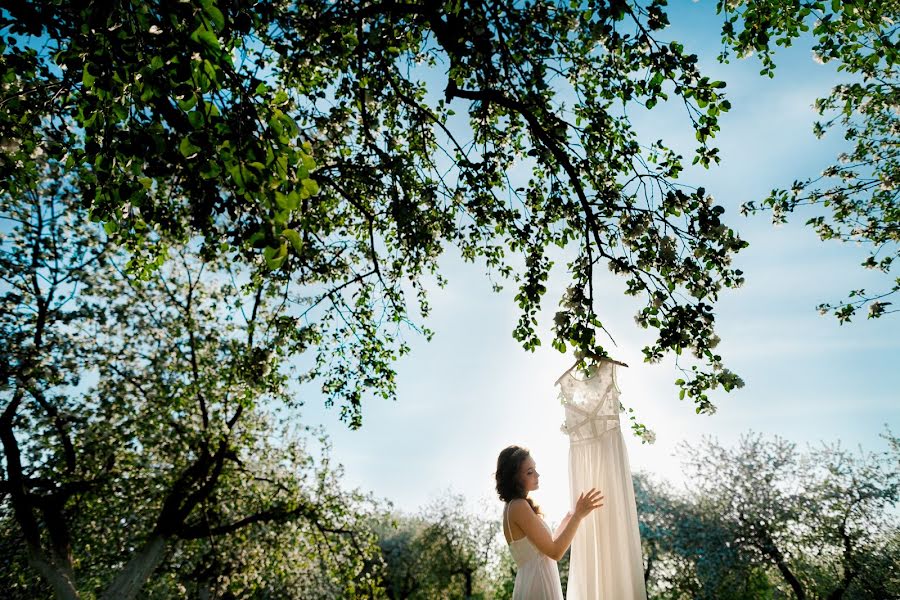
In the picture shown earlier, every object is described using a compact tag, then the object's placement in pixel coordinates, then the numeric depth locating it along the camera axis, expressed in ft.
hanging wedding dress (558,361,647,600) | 12.87
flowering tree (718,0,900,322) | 17.66
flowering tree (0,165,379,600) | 34.81
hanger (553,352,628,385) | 13.69
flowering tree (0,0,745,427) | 5.94
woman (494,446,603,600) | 13.88
